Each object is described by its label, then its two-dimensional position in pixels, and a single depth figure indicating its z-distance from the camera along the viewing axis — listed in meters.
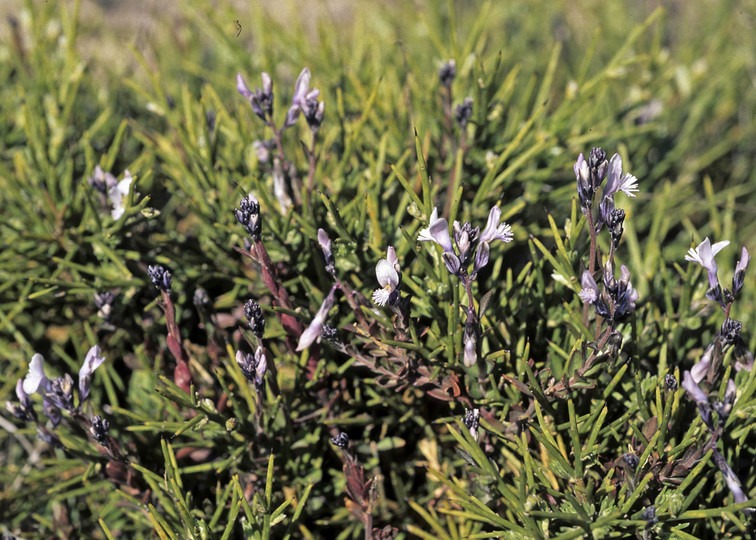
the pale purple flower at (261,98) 0.39
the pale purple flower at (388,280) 0.37
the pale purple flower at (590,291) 0.36
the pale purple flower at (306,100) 0.39
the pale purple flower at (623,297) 0.36
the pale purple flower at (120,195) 0.40
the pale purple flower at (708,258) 0.36
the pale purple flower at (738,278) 0.36
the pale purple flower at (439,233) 0.36
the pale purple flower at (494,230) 0.36
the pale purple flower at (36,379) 0.37
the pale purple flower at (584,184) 0.36
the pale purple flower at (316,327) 0.37
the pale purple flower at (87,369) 0.38
